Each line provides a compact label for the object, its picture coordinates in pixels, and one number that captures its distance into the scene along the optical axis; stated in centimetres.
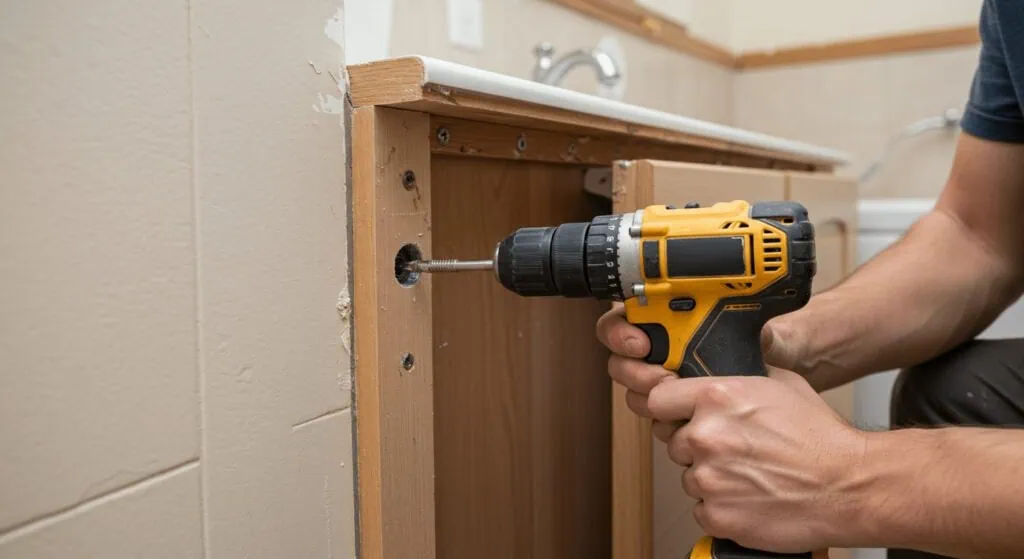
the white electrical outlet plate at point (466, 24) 101
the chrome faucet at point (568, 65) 105
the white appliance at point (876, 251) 131
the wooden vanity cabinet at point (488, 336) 59
